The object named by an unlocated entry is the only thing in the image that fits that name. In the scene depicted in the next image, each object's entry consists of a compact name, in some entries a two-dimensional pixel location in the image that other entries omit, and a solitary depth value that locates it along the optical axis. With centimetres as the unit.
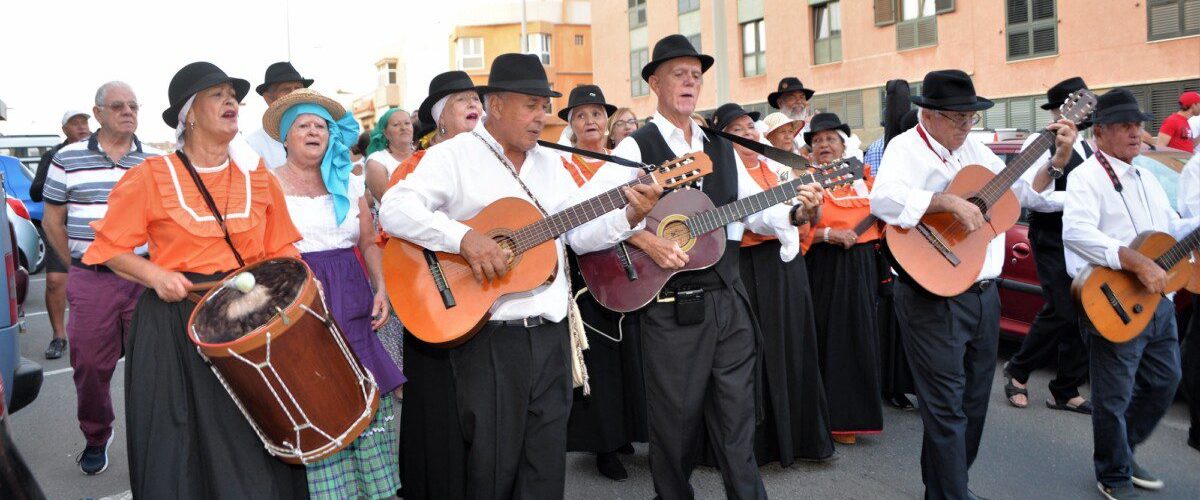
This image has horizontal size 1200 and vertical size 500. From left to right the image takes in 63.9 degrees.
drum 338
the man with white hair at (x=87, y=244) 542
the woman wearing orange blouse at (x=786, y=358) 532
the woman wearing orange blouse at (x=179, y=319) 366
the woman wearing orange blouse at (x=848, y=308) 593
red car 724
